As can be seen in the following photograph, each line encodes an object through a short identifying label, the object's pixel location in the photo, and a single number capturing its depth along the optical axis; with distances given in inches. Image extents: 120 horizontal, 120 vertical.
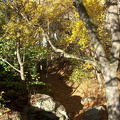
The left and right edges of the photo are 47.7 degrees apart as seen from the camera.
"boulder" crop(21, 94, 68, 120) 292.4
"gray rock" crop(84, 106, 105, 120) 338.5
